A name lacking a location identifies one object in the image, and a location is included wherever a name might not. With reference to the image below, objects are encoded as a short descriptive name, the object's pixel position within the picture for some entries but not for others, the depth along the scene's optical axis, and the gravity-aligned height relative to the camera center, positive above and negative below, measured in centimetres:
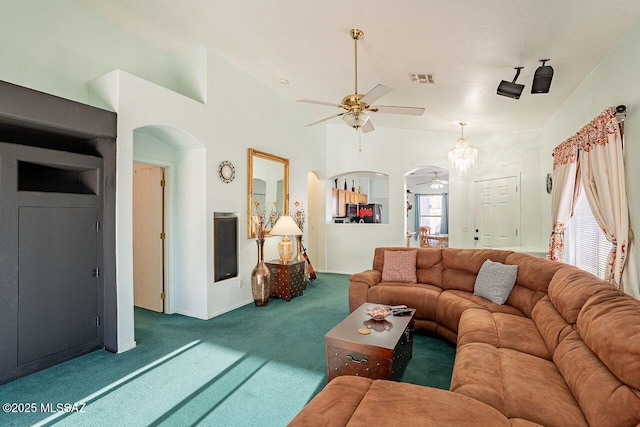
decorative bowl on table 271 -87
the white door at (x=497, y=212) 569 +4
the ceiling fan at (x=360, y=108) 300 +111
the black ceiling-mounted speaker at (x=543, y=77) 295 +130
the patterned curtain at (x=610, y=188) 259 +23
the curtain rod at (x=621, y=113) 257 +83
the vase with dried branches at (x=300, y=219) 592 -6
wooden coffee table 219 -98
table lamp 503 -26
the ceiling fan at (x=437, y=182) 1023 +108
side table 495 -100
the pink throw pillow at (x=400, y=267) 402 -68
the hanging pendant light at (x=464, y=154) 549 +107
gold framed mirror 487 +56
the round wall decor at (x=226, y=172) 436 +64
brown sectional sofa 135 -88
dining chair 883 -72
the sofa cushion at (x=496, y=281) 315 -70
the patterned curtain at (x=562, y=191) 367 +28
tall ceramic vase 465 -101
